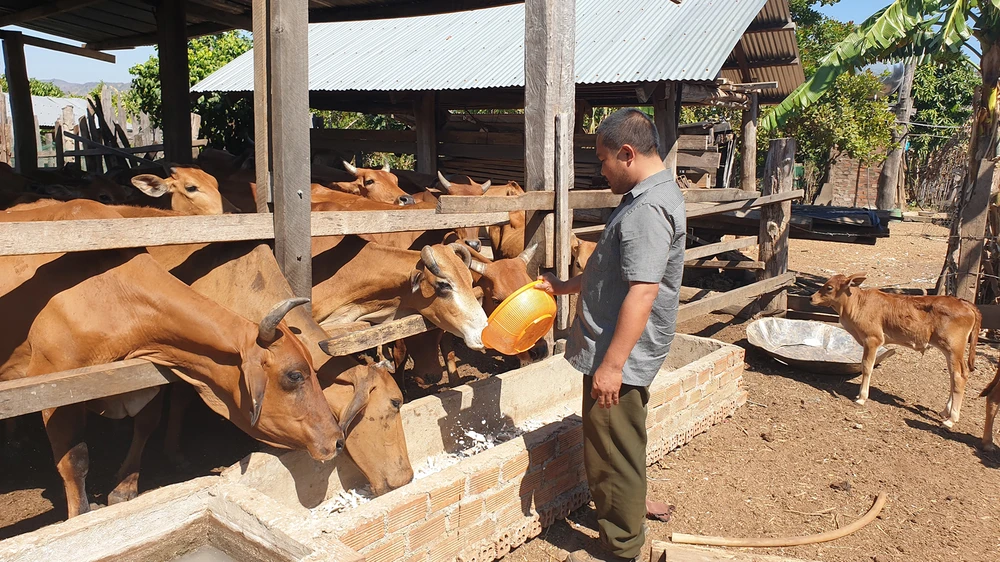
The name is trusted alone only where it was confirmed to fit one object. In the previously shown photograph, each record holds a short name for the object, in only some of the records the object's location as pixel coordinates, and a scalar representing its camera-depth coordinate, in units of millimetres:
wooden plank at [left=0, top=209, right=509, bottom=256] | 3065
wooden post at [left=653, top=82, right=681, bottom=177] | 8516
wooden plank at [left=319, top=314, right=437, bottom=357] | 3949
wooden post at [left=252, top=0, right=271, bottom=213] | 3943
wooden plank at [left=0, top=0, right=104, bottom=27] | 7531
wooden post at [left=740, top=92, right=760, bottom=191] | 10047
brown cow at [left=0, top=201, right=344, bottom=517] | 3611
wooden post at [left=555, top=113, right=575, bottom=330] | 5188
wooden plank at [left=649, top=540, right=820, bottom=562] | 3453
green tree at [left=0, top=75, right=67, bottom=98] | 36528
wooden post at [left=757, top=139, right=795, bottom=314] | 9094
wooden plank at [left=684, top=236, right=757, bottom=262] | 7412
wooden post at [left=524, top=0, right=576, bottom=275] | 5051
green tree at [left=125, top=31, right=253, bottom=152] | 14414
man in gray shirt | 3330
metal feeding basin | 7293
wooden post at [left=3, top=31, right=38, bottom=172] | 9844
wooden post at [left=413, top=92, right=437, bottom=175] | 10656
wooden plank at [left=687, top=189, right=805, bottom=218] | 7399
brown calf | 6562
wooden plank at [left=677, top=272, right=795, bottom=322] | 7313
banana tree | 8719
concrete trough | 2991
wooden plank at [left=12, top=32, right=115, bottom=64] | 10359
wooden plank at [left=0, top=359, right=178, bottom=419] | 3103
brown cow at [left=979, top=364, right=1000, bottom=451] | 5723
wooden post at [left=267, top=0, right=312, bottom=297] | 3857
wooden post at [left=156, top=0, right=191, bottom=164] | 8148
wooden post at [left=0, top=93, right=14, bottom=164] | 17391
